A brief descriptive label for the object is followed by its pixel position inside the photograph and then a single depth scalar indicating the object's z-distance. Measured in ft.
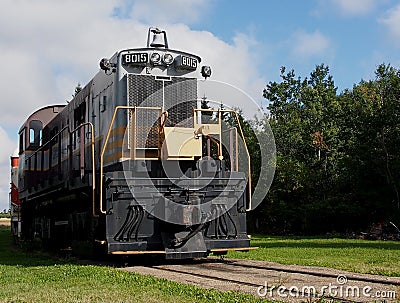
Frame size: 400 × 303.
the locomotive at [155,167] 37.63
